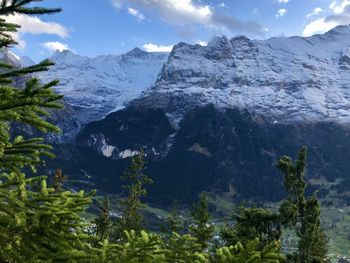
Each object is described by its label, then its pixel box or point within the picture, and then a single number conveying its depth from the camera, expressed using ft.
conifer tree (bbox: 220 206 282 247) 206.80
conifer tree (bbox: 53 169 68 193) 190.62
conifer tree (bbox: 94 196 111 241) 253.65
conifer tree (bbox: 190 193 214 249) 252.93
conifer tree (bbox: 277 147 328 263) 194.39
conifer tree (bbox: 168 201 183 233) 297.67
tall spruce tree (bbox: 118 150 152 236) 265.54
